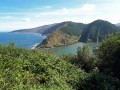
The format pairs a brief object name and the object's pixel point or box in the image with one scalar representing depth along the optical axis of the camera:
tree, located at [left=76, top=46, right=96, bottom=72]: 17.20
